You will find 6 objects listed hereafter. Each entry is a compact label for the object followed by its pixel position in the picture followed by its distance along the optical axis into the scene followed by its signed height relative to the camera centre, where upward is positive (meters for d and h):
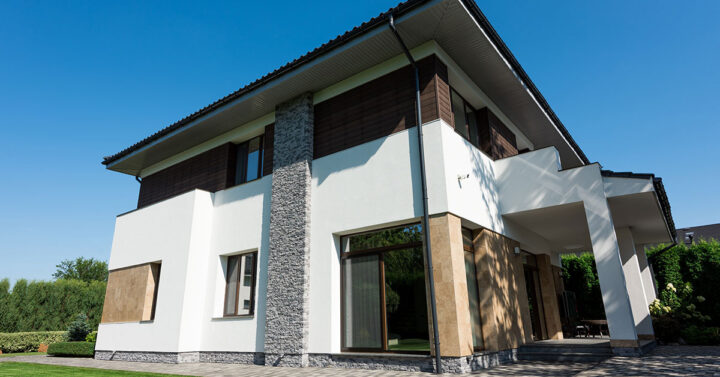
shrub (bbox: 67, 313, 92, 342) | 15.84 -0.30
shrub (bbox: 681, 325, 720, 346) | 11.26 -0.71
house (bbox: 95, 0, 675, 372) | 8.20 +2.39
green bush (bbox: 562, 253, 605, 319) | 15.91 +1.15
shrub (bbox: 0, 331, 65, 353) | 17.62 -0.69
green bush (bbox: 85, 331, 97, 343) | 14.89 -0.54
